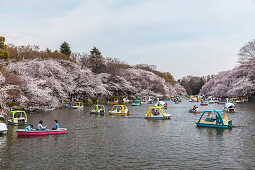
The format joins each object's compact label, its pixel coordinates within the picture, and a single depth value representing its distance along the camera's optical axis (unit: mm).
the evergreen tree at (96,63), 105700
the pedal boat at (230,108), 50469
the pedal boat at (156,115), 40312
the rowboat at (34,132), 25641
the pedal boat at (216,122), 29922
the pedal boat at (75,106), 60969
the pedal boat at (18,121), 33650
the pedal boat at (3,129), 26544
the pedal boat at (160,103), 64031
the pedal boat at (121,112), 46281
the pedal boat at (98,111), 48781
